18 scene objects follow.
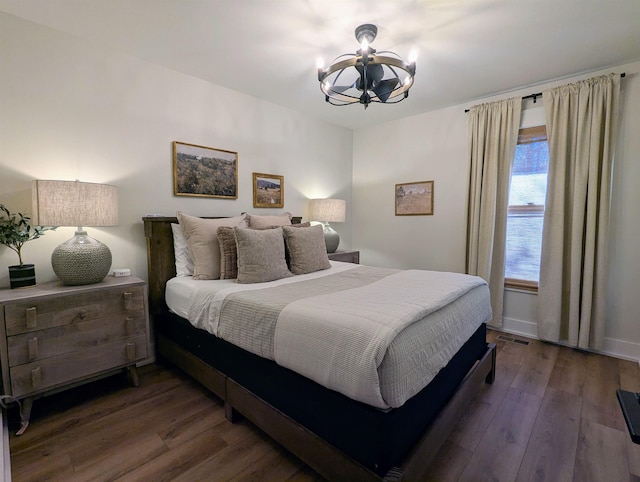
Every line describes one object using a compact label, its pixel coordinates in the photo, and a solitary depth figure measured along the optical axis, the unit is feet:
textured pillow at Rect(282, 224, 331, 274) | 7.93
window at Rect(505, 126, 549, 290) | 9.62
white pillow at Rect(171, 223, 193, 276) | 7.80
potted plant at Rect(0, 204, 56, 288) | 5.98
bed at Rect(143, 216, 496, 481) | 3.67
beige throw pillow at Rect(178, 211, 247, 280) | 7.30
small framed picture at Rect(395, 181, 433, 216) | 11.97
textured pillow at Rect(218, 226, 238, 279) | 7.21
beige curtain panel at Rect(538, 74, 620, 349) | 8.20
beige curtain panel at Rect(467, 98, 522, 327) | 9.81
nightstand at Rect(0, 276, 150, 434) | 5.28
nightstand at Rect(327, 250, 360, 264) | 11.40
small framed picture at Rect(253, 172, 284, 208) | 10.61
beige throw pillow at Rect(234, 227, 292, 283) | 6.79
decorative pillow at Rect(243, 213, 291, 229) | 8.85
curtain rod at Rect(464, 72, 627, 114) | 9.32
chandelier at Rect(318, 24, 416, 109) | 5.58
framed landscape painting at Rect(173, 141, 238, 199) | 8.68
